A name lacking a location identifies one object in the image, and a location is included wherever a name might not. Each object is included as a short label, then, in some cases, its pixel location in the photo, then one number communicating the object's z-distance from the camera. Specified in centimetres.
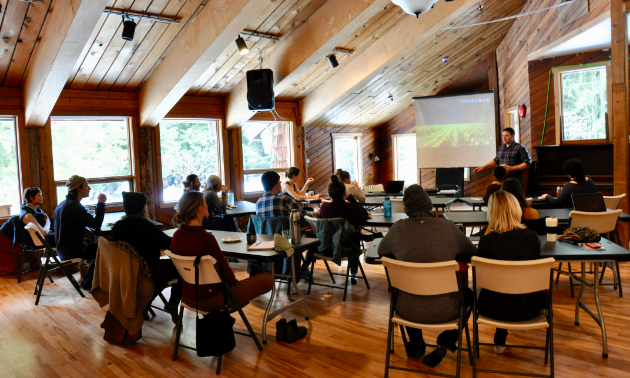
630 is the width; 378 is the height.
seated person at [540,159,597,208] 493
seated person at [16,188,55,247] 548
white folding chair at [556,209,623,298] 407
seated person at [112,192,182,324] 368
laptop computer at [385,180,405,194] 870
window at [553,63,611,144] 751
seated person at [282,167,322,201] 627
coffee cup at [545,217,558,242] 334
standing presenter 673
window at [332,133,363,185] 1108
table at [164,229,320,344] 349
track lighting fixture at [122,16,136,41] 544
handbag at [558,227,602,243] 326
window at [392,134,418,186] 1199
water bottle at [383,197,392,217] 507
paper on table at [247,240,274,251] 365
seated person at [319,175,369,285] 469
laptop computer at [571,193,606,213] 444
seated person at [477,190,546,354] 268
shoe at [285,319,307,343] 362
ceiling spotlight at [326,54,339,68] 759
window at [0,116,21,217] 632
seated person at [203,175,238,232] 602
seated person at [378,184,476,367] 274
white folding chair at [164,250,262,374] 308
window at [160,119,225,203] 788
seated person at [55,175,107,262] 499
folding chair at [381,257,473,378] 258
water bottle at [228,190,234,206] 695
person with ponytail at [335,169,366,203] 615
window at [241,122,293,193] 907
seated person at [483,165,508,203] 518
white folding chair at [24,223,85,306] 483
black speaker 696
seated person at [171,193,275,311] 320
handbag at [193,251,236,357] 310
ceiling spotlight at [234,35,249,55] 625
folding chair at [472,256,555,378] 252
